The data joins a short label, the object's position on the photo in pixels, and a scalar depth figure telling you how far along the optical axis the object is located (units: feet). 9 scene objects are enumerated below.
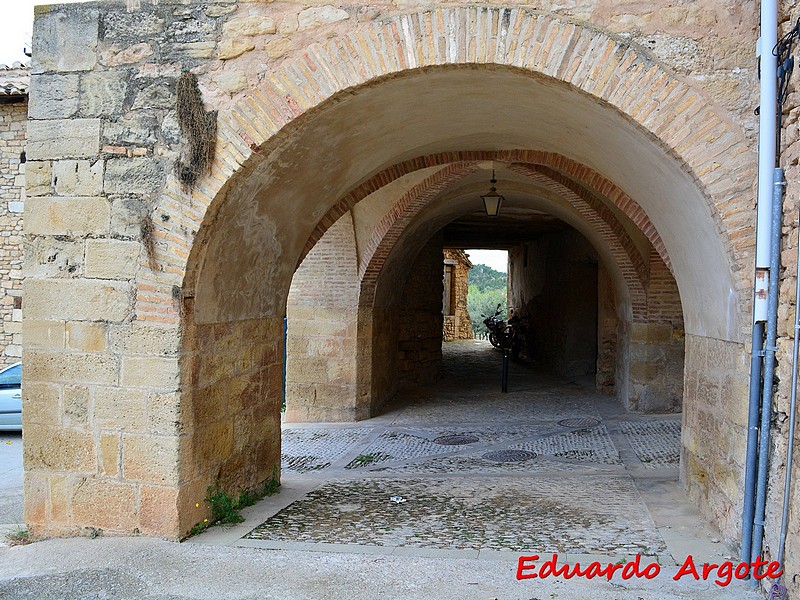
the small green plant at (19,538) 15.28
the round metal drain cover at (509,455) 24.45
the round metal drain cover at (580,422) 30.84
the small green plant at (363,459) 24.15
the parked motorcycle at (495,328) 57.18
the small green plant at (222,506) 15.66
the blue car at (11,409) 33.42
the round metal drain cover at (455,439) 27.81
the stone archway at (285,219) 12.71
